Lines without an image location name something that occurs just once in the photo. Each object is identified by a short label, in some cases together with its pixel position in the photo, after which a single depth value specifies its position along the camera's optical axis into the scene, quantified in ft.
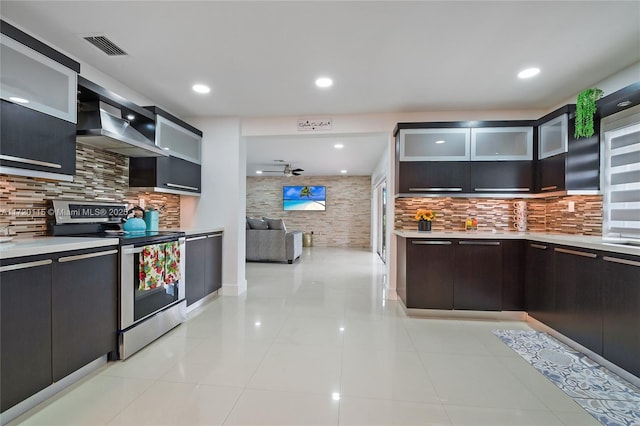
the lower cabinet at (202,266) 10.55
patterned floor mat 5.48
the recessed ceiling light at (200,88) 10.05
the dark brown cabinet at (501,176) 11.09
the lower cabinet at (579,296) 7.22
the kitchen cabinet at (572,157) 9.29
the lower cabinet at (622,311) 6.24
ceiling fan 25.17
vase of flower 11.66
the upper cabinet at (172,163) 10.34
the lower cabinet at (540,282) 8.87
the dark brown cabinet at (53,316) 4.97
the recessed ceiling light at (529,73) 8.70
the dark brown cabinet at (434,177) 11.34
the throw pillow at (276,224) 21.58
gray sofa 21.30
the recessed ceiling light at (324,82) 9.41
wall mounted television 31.96
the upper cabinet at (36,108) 5.83
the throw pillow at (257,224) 21.97
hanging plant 8.48
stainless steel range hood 7.68
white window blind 8.34
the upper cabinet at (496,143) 11.18
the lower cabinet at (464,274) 10.24
